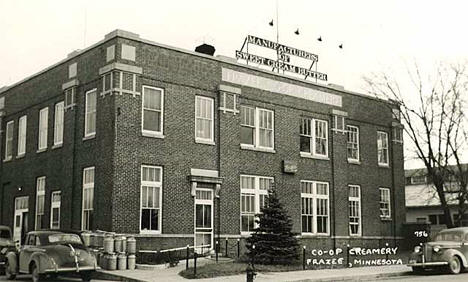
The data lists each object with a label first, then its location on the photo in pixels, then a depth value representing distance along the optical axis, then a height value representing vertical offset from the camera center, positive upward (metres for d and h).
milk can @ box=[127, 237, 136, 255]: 22.98 -0.77
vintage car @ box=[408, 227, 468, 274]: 23.36 -1.12
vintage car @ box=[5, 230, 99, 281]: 18.75 -0.93
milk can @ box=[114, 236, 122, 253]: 22.78 -0.69
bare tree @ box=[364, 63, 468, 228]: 35.06 +4.70
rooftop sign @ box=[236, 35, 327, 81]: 31.29 +8.42
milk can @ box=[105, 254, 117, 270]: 22.17 -1.29
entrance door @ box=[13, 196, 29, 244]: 30.88 +0.32
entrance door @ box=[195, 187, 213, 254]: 26.98 +0.20
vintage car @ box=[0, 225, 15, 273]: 22.88 -0.69
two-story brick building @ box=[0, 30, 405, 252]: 25.39 +3.44
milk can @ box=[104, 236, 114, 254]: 22.50 -0.70
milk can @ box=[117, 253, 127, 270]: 22.38 -1.29
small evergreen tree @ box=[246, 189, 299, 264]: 24.44 -0.52
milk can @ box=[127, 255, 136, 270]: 22.67 -1.32
